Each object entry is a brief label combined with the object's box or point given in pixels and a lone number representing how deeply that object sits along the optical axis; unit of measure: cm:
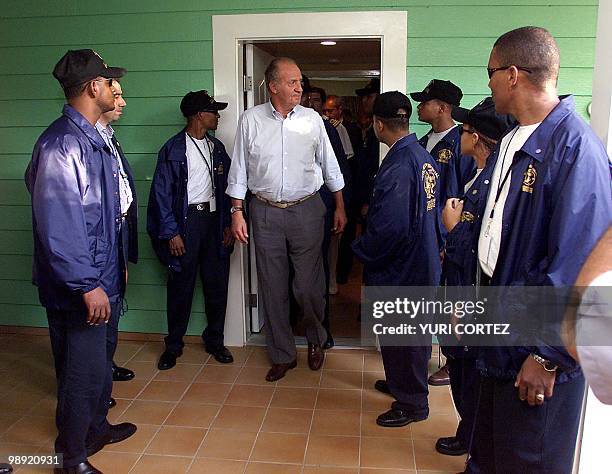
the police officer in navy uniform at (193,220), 339
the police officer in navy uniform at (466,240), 187
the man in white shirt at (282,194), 328
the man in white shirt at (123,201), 251
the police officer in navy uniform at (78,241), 211
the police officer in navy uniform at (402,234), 263
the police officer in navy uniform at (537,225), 148
